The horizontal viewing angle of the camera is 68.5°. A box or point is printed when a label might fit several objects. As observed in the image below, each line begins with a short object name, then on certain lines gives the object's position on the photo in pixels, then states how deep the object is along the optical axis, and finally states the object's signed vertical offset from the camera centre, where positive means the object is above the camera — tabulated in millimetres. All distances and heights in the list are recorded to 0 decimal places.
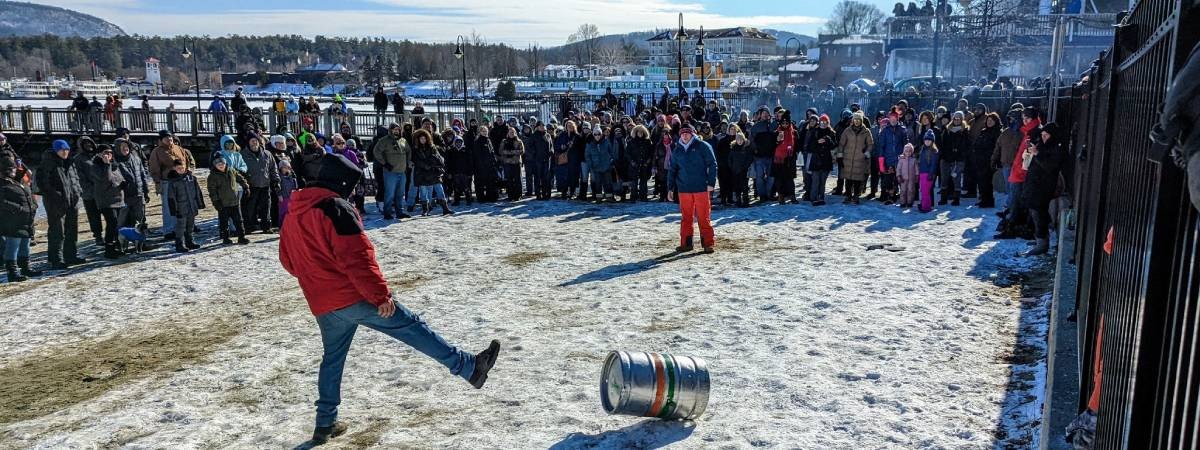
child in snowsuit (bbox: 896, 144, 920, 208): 14461 -1511
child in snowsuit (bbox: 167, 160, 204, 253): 12812 -1723
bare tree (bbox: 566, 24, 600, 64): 154750 +7848
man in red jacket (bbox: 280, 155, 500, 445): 5152 -1117
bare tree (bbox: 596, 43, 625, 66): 145562 +4570
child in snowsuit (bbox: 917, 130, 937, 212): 14070 -1347
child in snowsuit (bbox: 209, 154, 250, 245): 12969 -1664
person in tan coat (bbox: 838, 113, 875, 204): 15156 -1177
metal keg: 5387 -1851
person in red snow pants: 11297 -1178
